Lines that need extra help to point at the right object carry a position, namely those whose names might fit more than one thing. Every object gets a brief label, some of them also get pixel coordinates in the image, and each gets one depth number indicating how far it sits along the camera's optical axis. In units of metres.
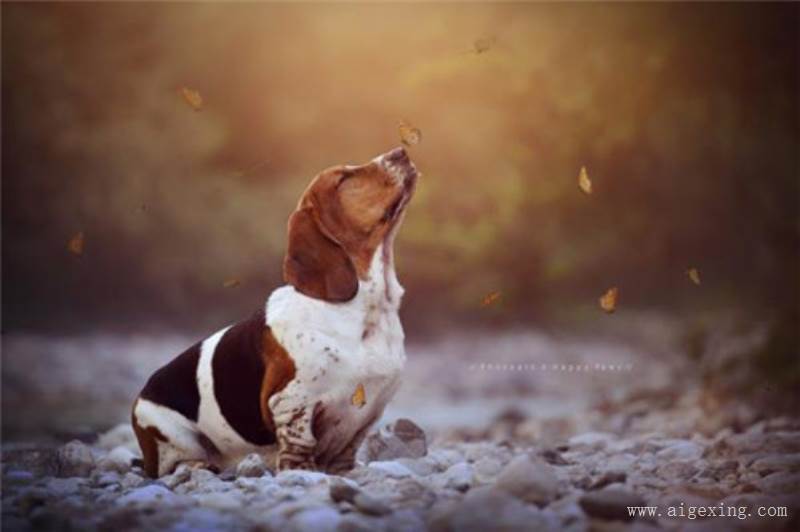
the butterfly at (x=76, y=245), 11.75
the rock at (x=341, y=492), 9.01
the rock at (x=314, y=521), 8.72
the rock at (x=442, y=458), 10.64
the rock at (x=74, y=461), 10.55
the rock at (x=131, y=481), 9.82
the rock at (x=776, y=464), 10.77
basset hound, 9.41
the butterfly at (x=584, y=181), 11.87
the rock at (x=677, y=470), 10.52
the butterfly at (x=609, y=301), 11.92
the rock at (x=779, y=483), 10.10
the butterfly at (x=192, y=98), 11.70
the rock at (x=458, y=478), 9.61
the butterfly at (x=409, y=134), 11.70
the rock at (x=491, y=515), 8.81
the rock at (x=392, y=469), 9.95
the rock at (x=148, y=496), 9.13
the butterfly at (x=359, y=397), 9.48
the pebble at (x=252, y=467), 9.47
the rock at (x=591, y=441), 11.73
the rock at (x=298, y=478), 9.22
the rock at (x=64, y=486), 9.52
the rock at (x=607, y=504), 8.83
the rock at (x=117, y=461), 10.49
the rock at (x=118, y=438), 11.61
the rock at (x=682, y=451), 11.23
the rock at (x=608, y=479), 9.70
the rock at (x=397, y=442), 10.78
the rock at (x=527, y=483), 9.05
